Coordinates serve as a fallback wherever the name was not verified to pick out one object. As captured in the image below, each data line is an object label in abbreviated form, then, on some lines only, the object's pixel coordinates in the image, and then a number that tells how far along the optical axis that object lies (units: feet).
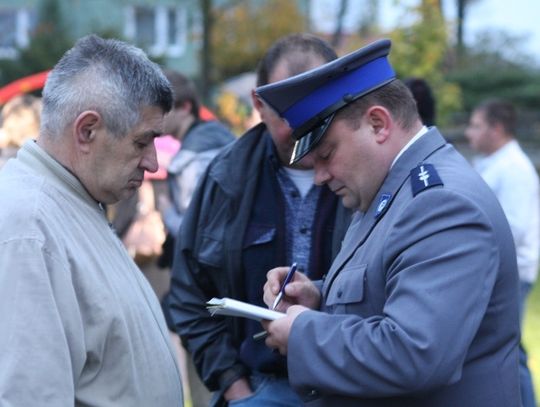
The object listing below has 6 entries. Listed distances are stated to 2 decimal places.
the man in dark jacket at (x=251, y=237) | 12.28
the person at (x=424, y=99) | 16.51
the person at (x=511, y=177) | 22.62
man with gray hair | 8.18
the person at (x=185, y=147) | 18.10
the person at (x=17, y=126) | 19.90
